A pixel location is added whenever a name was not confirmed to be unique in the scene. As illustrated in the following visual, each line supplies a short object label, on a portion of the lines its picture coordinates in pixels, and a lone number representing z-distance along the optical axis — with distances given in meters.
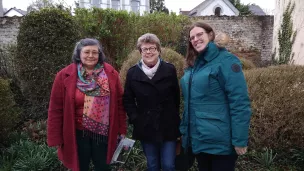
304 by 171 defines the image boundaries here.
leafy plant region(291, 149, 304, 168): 3.82
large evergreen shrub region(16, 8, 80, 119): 5.51
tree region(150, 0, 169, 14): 36.00
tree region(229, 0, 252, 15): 27.98
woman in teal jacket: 2.12
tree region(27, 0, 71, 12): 7.90
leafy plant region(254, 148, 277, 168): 3.79
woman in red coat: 2.68
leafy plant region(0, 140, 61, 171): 3.61
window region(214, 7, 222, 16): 31.95
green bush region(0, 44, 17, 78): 6.20
